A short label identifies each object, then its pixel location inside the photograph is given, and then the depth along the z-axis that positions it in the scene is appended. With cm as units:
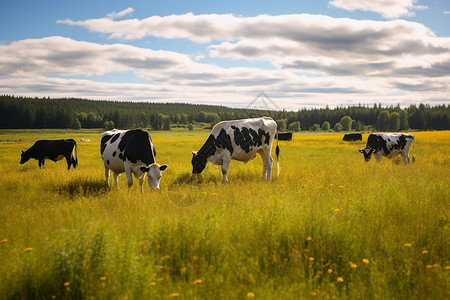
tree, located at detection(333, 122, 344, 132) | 14538
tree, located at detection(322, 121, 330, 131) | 15125
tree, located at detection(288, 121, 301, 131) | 15450
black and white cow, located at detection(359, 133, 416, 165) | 1998
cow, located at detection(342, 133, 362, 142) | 4684
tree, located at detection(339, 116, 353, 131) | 14999
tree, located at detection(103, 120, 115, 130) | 13248
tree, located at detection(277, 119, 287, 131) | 14781
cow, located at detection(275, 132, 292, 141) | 5344
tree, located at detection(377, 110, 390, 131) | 13238
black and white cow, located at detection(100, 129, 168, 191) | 1026
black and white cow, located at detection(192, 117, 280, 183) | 1305
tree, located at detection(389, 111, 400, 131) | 12738
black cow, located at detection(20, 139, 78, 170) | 1977
